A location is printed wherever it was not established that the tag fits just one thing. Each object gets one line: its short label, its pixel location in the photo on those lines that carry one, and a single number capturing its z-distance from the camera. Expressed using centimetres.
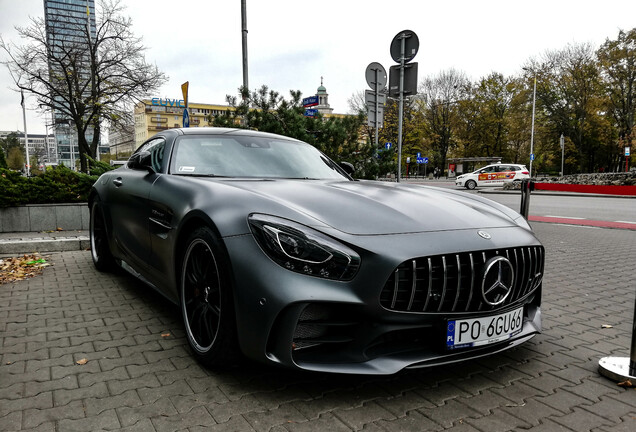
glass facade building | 2167
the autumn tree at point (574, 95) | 3900
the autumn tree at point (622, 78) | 3662
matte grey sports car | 208
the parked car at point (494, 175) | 2853
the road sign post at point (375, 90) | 875
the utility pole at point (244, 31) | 1203
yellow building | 10956
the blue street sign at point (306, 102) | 881
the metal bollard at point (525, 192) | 485
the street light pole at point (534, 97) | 3942
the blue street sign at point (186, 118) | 868
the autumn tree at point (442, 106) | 5094
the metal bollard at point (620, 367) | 249
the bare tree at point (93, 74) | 2180
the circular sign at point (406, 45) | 727
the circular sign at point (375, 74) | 872
